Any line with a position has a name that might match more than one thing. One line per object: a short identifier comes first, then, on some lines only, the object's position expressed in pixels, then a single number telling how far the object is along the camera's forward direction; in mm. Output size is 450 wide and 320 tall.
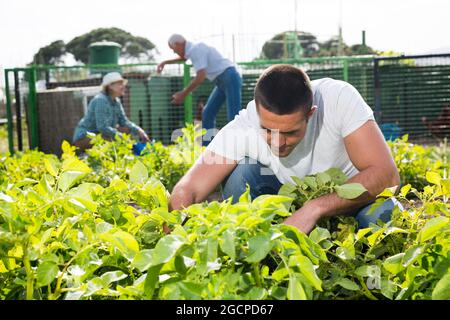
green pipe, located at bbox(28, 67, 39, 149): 8148
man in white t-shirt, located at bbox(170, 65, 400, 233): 2156
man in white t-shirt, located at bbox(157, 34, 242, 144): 6773
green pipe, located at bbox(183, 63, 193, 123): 8367
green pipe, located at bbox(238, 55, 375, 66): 8273
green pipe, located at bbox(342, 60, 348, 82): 8773
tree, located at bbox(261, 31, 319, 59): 21906
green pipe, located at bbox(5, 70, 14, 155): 7904
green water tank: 12914
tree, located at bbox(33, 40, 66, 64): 33050
